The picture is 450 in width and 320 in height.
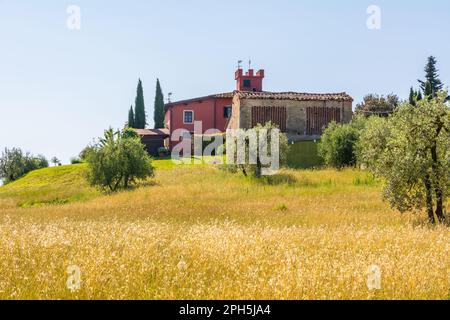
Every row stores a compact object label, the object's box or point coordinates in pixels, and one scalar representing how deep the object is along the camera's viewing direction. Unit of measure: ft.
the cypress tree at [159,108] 263.29
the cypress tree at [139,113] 255.70
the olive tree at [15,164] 243.81
